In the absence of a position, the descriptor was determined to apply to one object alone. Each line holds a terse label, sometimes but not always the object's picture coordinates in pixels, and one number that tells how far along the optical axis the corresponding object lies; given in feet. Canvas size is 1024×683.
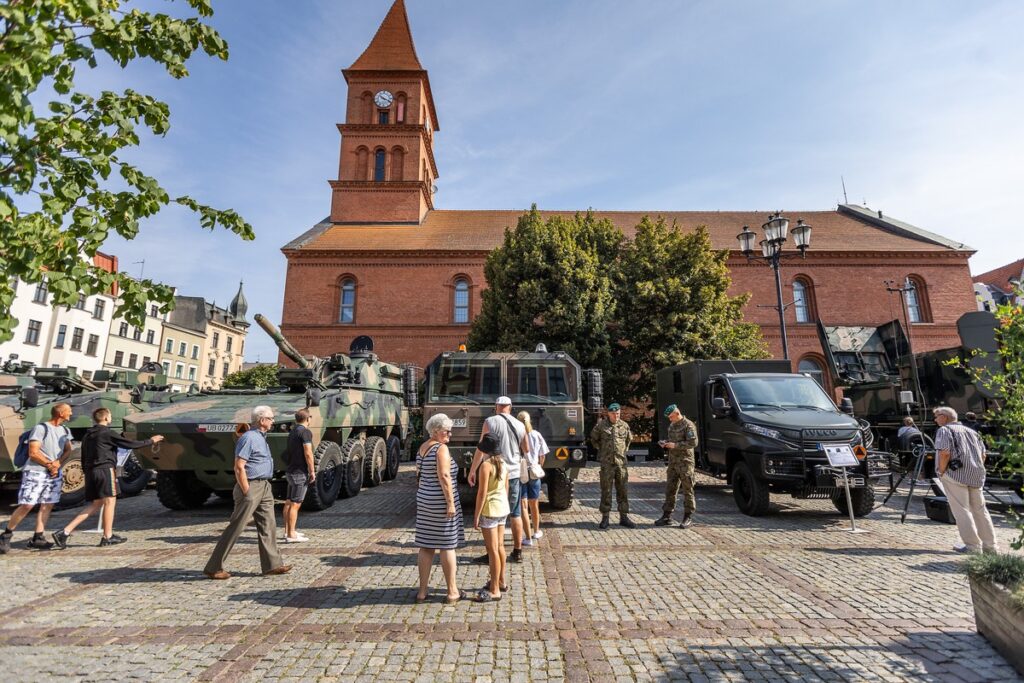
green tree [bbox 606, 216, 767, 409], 60.64
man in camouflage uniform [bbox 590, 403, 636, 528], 22.18
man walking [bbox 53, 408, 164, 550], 19.45
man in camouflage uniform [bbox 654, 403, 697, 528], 22.37
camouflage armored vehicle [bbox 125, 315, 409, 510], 23.11
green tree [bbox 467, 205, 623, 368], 57.52
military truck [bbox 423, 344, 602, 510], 23.86
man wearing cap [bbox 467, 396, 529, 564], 16.24
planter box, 9.65
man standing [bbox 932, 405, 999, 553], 17.95
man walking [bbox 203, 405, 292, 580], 15.60
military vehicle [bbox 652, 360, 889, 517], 23.26
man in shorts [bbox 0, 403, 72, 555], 19.20
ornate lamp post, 39.09
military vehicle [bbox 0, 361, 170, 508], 26.37
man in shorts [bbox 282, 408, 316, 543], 19.83
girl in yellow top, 13.55
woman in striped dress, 13.23
